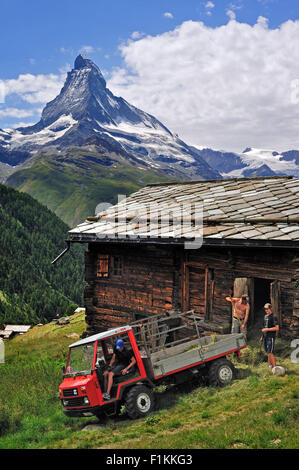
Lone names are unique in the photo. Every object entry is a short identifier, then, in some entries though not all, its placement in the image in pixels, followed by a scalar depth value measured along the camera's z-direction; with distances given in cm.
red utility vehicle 986
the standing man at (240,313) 1293
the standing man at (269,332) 1122
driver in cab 1007
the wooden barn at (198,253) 1261
